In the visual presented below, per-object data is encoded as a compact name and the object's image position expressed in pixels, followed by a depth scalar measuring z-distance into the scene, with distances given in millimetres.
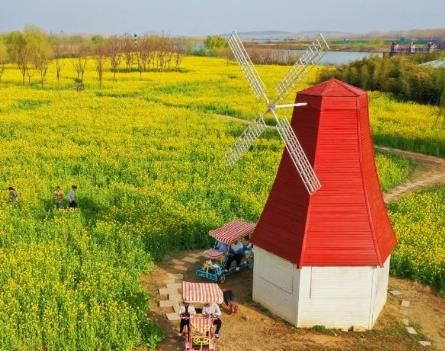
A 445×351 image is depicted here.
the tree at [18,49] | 61794
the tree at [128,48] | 74500
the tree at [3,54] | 78875
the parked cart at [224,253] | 13344
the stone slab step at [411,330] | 11369
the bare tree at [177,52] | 80450
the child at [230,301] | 11922
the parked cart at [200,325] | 10081
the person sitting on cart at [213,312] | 10398
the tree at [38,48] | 60656
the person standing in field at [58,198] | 17922
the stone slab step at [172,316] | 11672
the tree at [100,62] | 56731
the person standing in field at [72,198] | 17891
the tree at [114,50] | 68125
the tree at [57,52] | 85762
